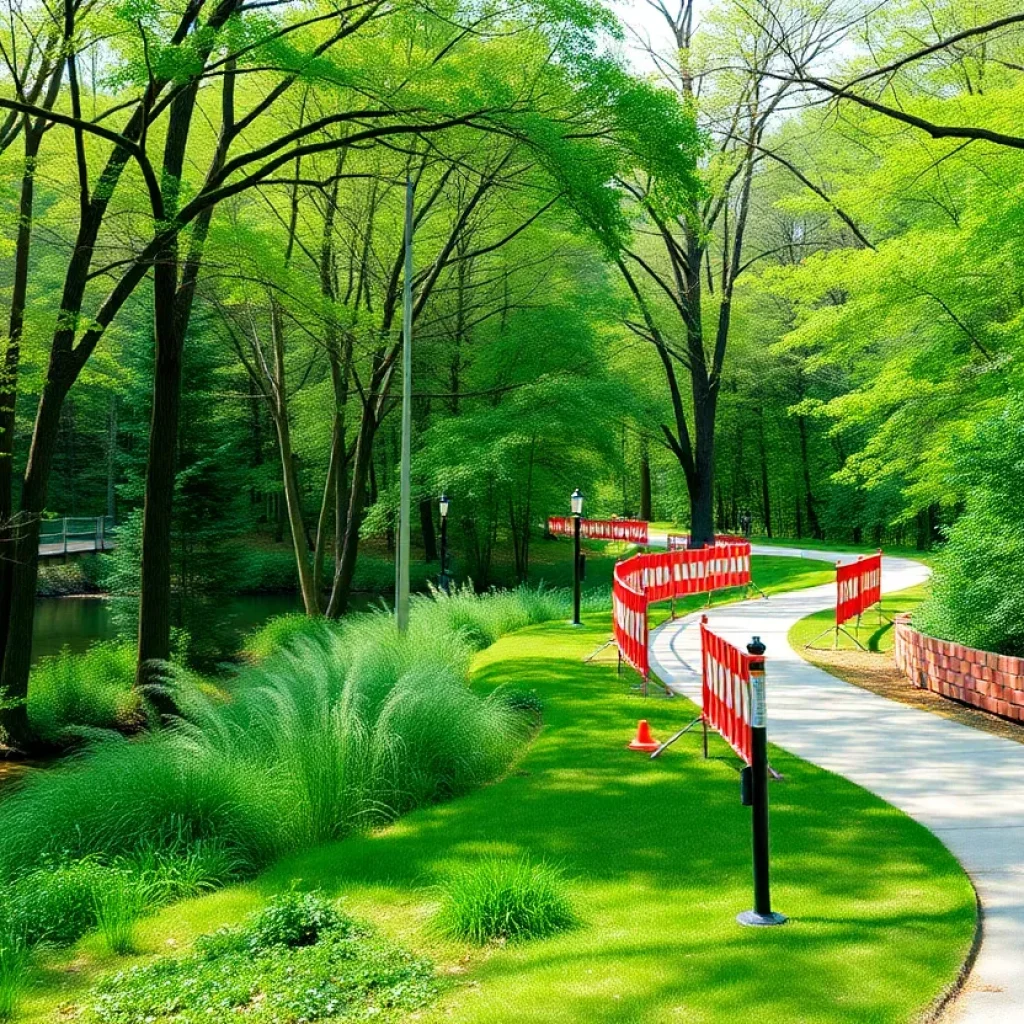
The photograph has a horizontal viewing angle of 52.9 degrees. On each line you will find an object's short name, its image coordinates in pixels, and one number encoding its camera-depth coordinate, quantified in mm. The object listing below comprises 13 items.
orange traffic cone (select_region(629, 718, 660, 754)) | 9859
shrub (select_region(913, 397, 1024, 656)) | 11367
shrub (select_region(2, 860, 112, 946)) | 6609
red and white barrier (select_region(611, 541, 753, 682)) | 13031
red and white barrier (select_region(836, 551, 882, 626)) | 17031
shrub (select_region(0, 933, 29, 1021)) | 5277
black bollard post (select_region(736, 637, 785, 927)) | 5340
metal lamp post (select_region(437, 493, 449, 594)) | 26547
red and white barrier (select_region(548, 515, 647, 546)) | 47031
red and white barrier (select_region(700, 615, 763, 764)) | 7578
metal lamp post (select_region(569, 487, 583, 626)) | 20250
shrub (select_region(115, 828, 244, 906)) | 7137
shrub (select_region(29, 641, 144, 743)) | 16797
